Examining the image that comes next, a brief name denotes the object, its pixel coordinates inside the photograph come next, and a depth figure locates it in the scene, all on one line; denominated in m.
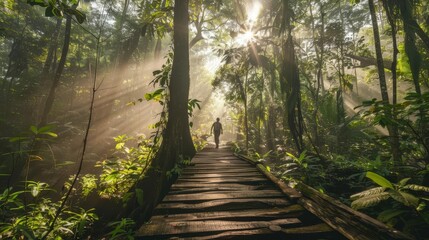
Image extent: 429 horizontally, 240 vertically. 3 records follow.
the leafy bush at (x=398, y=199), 2.26
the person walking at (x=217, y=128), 12.81
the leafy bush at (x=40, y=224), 3.26
